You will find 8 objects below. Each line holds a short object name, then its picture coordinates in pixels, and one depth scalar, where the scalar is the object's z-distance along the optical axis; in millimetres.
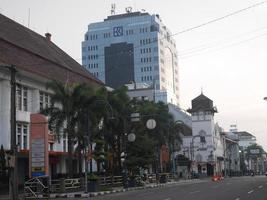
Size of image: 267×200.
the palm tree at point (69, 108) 47688
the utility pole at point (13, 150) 31702
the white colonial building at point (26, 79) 50156
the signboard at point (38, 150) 33969
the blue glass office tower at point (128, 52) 134250
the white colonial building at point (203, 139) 120250
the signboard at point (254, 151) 167938
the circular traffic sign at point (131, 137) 57631
